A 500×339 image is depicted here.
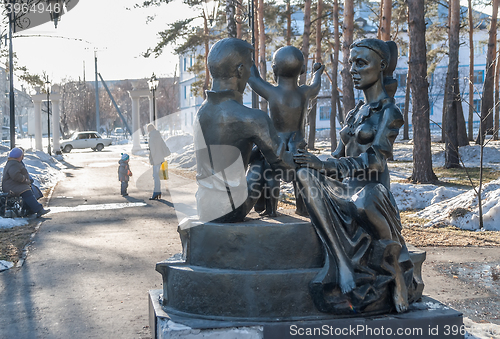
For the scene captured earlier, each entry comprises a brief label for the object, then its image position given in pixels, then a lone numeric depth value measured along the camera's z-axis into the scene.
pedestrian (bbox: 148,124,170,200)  12.18
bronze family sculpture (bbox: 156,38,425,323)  3.52
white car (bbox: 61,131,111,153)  39.37
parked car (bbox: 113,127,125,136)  85.01
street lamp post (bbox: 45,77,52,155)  28.74
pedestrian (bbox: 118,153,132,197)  12.90
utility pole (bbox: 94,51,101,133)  44.86
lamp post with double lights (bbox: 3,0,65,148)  12.13
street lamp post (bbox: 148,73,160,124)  22.56
